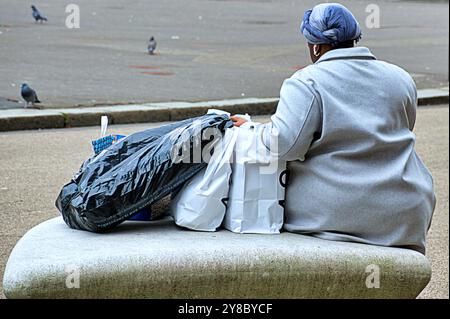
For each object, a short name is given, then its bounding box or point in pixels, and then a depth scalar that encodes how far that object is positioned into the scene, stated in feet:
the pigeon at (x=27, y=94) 54.30
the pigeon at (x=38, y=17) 74.99
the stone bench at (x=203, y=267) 20.34
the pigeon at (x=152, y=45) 83.22
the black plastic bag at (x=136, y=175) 21.75
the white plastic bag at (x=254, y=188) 22.22
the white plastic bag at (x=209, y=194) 22.11
